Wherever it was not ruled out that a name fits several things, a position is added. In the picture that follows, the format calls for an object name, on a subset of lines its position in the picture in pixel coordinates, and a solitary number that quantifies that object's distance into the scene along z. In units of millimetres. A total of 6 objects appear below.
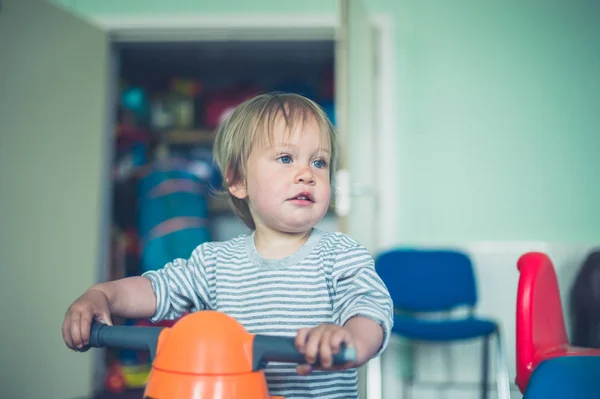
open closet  3246
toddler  792
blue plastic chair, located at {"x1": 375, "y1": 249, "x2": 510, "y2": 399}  2604
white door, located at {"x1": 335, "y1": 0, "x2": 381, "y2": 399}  1988
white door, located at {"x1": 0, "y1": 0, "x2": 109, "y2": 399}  2285
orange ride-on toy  565
